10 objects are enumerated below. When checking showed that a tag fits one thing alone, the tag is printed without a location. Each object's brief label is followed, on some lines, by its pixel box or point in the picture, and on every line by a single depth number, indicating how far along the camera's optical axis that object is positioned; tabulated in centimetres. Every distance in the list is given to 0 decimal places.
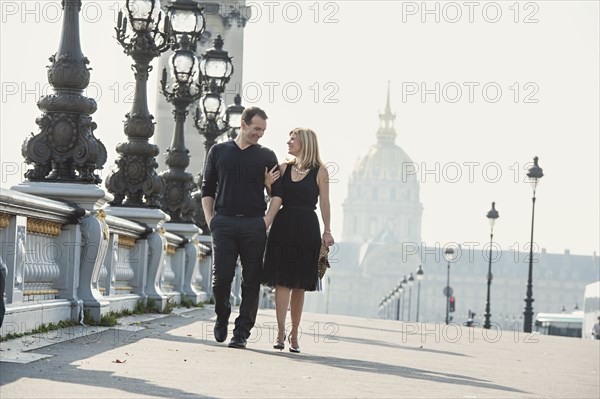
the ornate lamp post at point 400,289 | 12812
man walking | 1292
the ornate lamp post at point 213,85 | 2477
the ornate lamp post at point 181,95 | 2069
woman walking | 1319
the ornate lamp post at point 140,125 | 1805
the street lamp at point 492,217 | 6191
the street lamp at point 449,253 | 7242
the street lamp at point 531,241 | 4703
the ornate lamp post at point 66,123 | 1416
